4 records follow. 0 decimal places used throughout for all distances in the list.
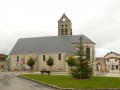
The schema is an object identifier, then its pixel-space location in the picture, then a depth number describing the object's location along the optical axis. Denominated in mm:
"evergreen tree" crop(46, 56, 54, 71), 43948
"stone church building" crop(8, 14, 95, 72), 44308
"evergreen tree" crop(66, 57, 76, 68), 40204
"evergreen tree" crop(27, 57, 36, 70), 44595
